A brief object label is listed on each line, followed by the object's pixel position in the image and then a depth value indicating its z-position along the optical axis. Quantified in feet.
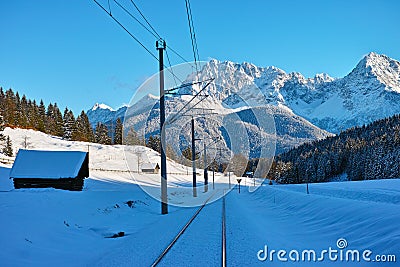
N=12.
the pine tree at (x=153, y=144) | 391.04
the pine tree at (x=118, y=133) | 377.09
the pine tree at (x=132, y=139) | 344.86
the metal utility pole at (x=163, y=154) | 70.33
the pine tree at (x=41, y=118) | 358.02
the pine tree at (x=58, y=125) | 367.25
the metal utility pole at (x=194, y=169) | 124.73
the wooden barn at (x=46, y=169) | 94.94
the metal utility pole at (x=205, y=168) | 163.08
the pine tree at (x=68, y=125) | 355.64
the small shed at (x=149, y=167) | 297.41
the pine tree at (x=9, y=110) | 322.63
